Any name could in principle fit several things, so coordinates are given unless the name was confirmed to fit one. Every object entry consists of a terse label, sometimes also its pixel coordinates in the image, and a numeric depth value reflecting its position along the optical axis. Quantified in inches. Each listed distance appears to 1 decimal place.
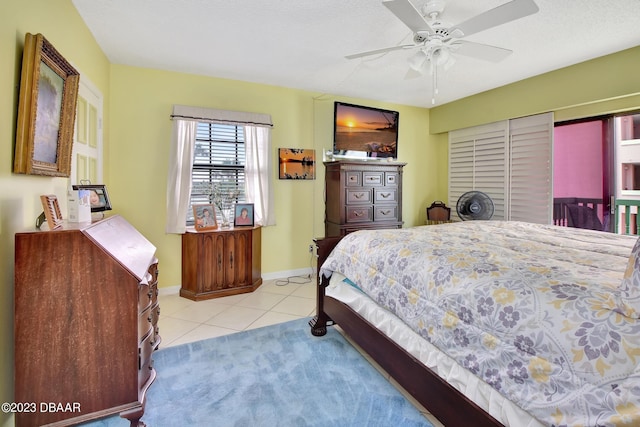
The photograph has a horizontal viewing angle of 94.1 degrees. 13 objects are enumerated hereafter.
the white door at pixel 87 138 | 90.0
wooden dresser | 145.6
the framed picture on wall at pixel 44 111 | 54.8
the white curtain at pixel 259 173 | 141.6
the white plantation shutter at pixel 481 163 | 156.3
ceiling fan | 65.5
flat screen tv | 155.9
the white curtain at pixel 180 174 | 128.3
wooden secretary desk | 49.9
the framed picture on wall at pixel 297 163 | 151.3
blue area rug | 59.3
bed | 32.2
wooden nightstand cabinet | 124.6
